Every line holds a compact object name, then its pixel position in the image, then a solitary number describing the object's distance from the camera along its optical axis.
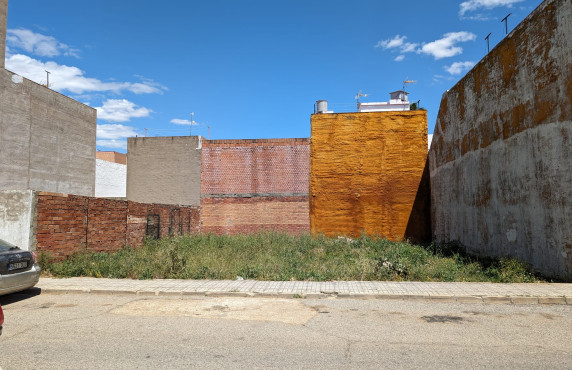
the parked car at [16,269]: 8.10
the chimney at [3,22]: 20.39
